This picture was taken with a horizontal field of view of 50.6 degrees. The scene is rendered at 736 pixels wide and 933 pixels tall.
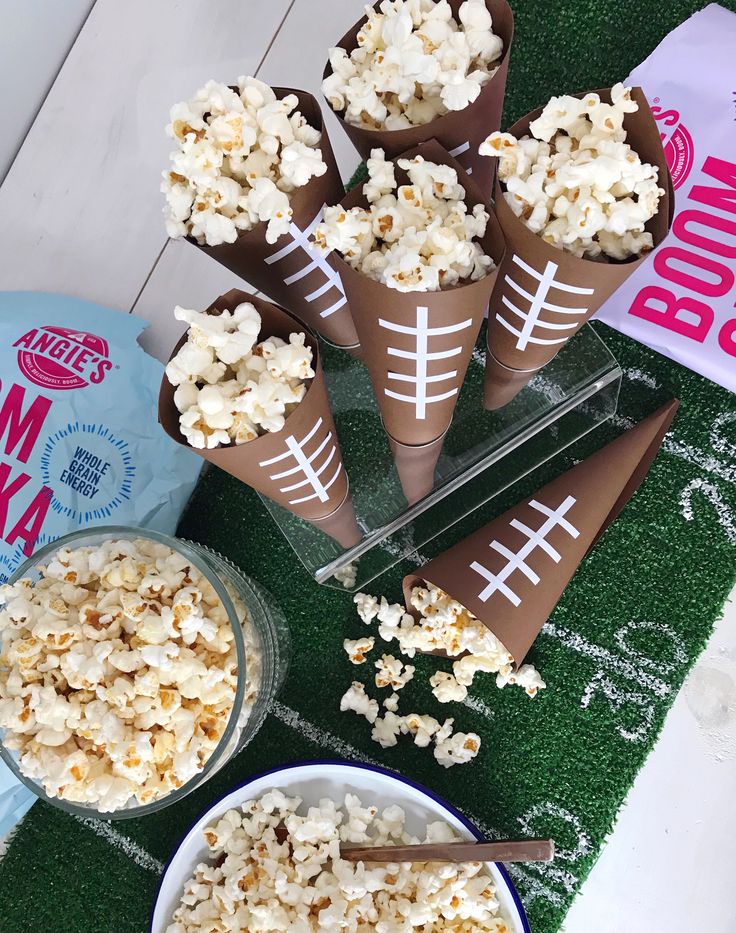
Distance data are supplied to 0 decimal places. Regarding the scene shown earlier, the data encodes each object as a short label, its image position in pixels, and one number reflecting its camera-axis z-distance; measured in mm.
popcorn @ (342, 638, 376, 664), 901
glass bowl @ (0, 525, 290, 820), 705
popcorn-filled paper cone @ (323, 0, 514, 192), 529
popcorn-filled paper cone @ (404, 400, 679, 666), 778
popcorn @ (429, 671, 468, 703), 883
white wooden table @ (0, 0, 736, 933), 1000
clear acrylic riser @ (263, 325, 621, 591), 815
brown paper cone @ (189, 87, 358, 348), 558
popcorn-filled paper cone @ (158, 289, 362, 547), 544
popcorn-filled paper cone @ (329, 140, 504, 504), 488
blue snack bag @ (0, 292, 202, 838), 931
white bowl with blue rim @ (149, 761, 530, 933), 821
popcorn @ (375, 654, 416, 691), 897
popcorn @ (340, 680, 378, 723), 901
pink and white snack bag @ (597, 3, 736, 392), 840
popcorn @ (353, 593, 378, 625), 899
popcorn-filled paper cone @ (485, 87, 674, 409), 507
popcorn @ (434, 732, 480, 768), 876
